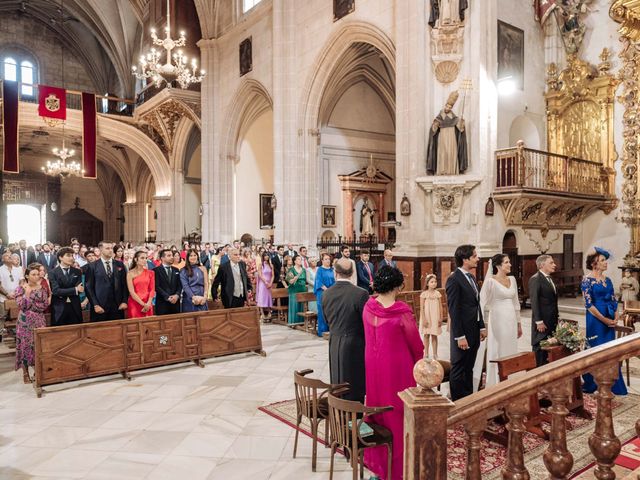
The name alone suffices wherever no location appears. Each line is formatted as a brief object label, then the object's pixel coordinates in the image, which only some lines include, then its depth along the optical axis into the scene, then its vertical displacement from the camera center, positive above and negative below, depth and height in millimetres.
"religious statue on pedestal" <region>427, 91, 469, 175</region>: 10750 +2214
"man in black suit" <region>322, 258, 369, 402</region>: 3717 -651
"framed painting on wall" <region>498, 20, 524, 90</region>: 11758 +4741
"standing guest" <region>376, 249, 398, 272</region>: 8978 -262
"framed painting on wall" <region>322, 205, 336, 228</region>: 17281 +957
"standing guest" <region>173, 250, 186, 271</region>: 8603 -355
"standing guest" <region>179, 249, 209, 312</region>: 7078 -603
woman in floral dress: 5941 -888
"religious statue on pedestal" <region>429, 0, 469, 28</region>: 10742 +5181
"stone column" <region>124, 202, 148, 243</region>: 26969 +1276
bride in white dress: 4789 -717
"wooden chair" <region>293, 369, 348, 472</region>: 3429 -1244
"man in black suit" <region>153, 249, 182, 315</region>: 6938 -612
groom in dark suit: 4492 -729
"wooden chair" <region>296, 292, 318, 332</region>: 8805 -1315
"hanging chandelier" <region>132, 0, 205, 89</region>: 10540 +4126
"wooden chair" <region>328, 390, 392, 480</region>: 2980 -1245
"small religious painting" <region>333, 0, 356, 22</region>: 13156 +6560
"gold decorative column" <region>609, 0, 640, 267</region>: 11328 +2729
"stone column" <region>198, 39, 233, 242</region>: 19141 +3108
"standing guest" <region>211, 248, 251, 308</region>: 7660 -628
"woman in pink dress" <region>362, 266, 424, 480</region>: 3178 -718
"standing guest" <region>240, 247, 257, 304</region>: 11170 -754
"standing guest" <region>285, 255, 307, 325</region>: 9305 -840
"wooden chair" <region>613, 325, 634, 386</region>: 5195 -982
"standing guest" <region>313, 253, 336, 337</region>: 8258 -600
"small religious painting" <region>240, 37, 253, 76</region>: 17250 +6747
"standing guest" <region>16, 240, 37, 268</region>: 12409 -294
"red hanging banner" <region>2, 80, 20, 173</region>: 17062 +4220
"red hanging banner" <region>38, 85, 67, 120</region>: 17922 +5331
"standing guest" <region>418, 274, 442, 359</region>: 6645 -1037
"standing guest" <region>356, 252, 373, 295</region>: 8625 -529
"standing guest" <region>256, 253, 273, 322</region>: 9891 -928
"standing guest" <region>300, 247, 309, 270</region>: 9805 -324
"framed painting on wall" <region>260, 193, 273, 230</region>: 19662 +1314
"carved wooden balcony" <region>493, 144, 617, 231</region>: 10672 +1265
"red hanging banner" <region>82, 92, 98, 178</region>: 18875 +4448
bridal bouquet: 4562 -933
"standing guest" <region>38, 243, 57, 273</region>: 11310 -364
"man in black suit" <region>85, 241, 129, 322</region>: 6664 -605
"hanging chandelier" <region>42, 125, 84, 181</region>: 18000 +2947
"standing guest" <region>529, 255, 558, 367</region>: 5051 -642
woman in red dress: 6676 -612
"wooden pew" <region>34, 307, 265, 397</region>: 5617 -1299
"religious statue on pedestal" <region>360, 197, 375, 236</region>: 18062 +877
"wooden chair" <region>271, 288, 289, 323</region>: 9867 -1288
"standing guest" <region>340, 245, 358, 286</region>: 8125 -220
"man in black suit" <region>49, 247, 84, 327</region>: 6234 -612
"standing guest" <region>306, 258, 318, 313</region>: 9398 -808
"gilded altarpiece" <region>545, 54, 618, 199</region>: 12336 +3413
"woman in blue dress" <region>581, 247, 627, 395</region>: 5078 -677
